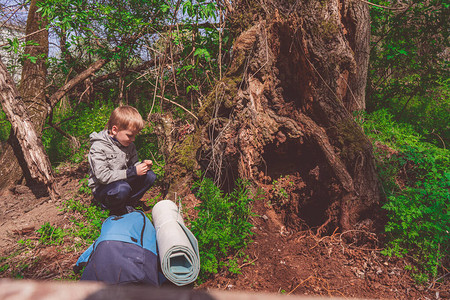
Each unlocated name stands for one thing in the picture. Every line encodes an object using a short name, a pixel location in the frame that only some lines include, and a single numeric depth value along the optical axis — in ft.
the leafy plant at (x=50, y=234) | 9.50
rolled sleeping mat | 6.59
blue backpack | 6.24
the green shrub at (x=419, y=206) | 7.09
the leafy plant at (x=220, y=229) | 7.38
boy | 9.63
